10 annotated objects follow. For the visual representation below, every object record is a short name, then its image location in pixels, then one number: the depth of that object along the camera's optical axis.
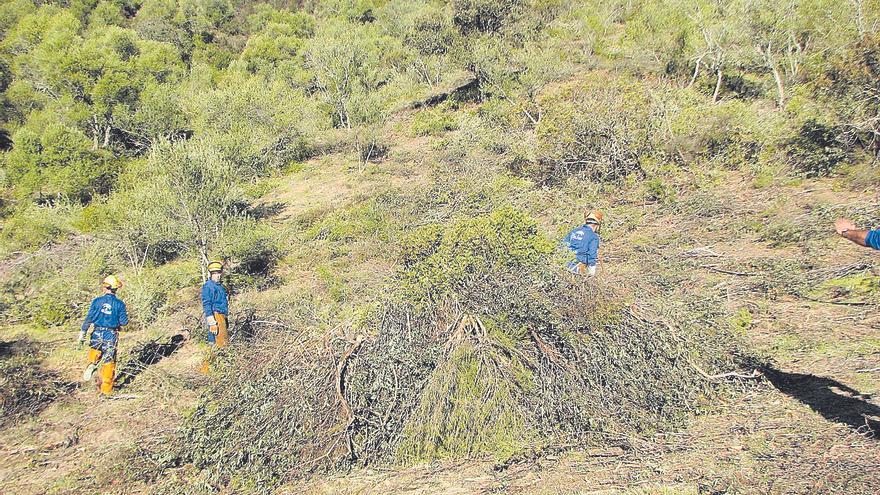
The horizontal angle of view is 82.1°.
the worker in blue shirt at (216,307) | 7.24
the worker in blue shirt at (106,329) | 6.98
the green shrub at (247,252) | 12.35
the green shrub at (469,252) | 5.66
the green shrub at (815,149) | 11.09
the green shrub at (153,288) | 10.28
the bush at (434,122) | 24.08
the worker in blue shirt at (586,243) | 7.45
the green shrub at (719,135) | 12.49
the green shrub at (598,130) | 12.69
